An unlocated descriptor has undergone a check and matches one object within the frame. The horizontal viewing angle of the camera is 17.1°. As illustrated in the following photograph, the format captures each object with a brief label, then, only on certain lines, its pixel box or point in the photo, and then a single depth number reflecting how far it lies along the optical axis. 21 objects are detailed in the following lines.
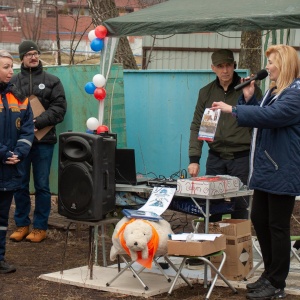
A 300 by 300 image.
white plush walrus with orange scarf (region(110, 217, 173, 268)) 7.00
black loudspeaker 7.60
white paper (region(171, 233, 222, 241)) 7.01
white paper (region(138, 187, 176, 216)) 7.58
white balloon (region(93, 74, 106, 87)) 8.82
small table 7.39
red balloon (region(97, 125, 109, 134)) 8.64
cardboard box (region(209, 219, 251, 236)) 7.65
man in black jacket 9.62
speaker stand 7.71
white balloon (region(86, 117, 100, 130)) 8.72
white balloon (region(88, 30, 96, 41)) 8.76
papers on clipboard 7.27
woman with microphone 6.67
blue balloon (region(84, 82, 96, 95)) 8.90
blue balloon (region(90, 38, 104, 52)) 8.72
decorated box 7.32
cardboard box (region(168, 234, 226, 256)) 6.88
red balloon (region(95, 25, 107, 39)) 8.66
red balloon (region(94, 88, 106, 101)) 8.81
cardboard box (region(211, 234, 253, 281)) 7.63
